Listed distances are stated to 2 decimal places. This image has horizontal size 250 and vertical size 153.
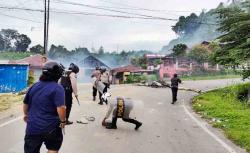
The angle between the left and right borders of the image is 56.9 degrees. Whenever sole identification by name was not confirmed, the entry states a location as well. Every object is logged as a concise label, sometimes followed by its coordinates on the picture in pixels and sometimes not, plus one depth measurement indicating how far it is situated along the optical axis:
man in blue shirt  3.09
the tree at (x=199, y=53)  38.12
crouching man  6.53
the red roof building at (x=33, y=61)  30.90
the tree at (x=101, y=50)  57.18
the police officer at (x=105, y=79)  10.42
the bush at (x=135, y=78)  31.41
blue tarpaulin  16.02
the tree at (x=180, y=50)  39.11
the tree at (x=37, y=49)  48.08
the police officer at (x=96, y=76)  10.25
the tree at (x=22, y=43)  48.44
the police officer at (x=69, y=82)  6.62
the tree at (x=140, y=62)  39.85
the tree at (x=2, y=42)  48.48
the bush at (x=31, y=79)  18.03
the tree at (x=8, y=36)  48.47
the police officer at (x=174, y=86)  12.29
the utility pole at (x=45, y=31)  20.81
